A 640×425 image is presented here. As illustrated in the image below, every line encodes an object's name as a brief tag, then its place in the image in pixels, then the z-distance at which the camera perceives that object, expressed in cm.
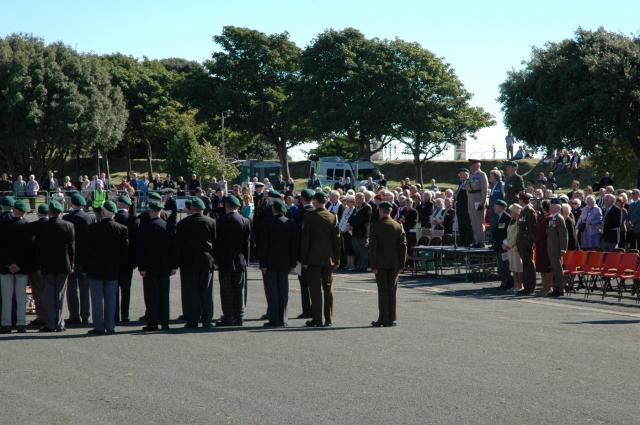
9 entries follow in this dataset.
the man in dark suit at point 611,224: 2306
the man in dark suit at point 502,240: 2192
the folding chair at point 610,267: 2031
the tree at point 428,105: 7206
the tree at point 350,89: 7206
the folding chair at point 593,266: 2055
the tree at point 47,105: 6794
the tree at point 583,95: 5075
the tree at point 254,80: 8131
